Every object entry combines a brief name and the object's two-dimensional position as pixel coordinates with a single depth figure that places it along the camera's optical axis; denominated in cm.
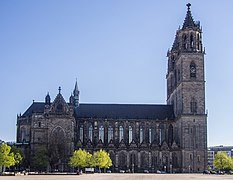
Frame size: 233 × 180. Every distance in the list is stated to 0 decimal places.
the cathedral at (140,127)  12431
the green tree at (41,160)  11581
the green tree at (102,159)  11951
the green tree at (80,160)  11600
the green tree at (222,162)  13238
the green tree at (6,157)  10050
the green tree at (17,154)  11149
